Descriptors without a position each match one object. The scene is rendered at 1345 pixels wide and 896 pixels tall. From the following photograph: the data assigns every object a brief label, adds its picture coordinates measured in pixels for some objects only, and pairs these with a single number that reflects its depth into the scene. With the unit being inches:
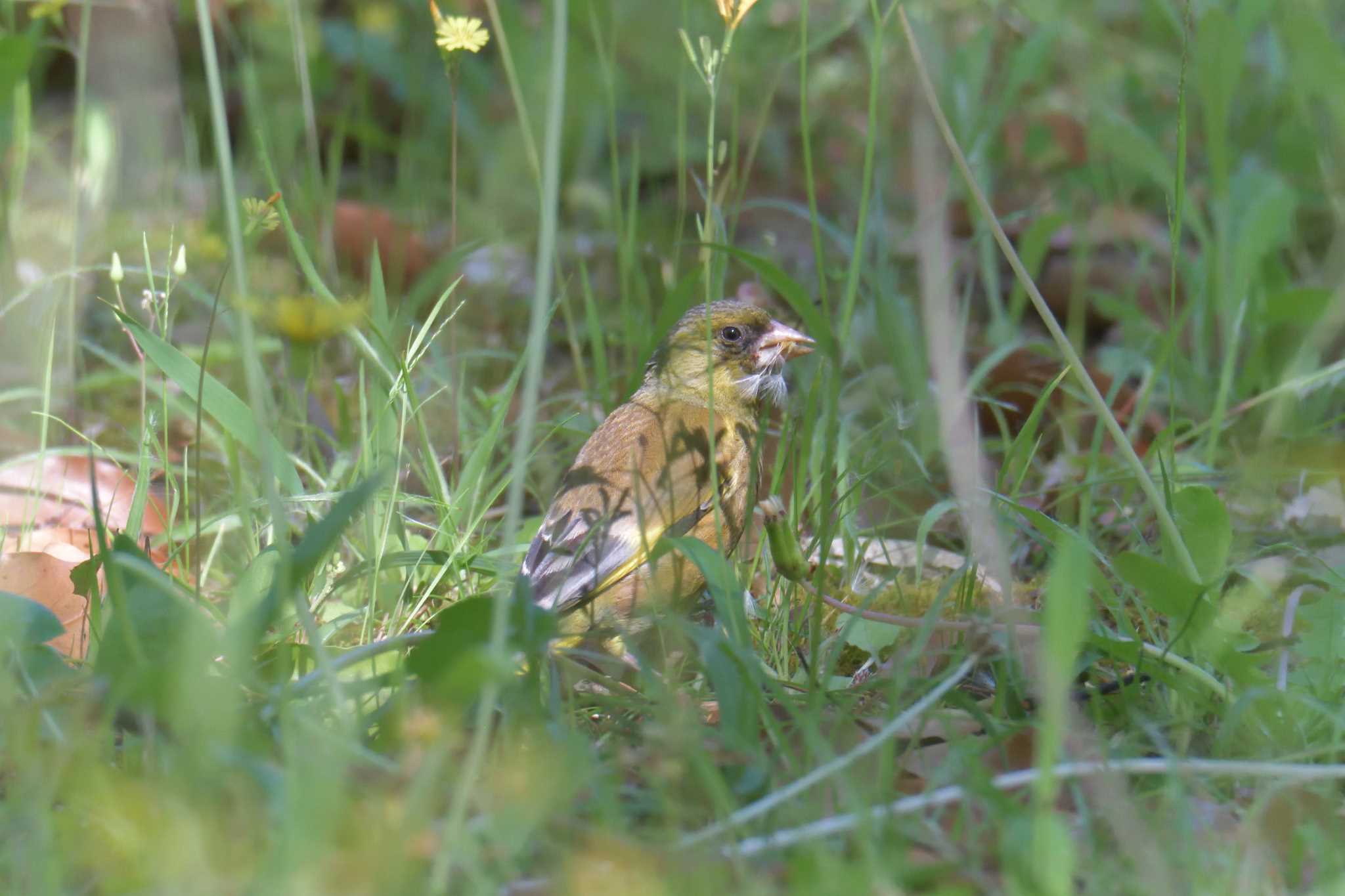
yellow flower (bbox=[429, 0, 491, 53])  245.1
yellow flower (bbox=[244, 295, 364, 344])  200.8
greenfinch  246.2
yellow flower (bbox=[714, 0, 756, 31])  212.2
